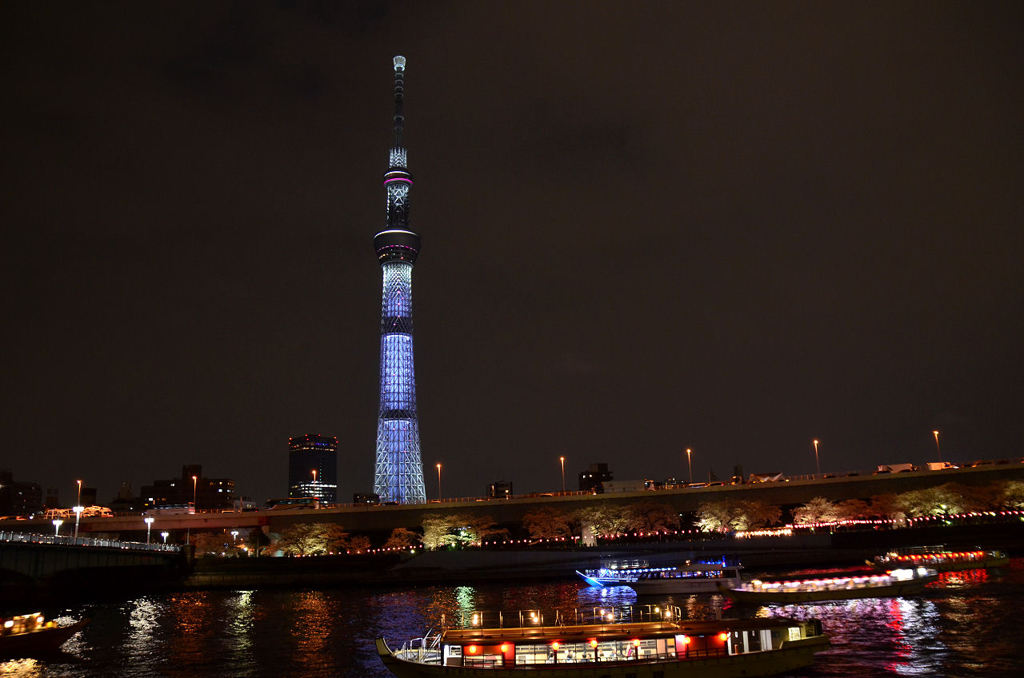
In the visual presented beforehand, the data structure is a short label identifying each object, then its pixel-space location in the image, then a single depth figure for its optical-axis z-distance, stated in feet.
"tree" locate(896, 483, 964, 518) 390.42
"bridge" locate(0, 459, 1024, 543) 413.39
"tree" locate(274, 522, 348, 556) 454.81
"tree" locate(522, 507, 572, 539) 444.96
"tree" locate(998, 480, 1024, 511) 381.19
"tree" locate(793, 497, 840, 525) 422.00
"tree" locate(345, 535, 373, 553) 461.78
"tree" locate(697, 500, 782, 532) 430.20
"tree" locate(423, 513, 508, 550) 455.63
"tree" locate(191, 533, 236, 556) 497.87
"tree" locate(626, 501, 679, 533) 442.91
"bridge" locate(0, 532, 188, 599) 283.18
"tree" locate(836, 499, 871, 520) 416.05
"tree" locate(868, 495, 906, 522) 403.75
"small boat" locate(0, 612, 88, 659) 167.63
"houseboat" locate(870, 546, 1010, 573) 274.57
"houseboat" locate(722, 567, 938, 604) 222.07
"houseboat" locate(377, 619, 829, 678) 121.49
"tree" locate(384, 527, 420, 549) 468.75
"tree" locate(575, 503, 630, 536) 444.14
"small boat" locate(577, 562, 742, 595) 259.19
